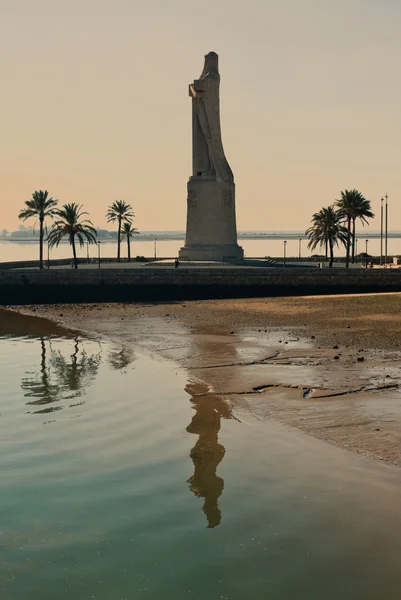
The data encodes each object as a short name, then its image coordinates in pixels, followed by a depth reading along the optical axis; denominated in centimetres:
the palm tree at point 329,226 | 8688
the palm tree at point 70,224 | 8388
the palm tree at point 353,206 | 8746
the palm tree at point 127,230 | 11494
